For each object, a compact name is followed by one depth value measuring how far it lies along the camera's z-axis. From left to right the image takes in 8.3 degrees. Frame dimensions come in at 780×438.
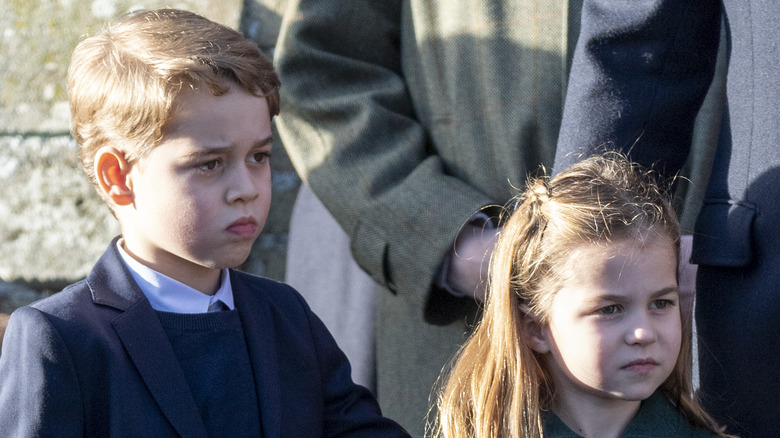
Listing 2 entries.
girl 4.42
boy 4.37
